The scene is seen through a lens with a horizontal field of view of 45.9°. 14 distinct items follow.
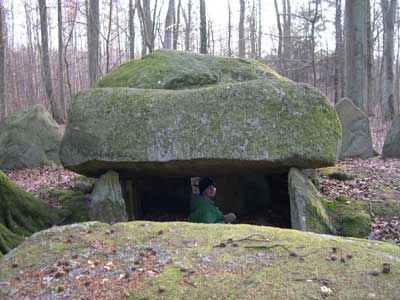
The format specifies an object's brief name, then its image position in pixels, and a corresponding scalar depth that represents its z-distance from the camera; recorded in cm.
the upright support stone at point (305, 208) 606
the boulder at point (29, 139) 1127
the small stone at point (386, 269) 311
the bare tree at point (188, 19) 2774
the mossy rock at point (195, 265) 298
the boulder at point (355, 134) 1045
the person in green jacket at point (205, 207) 629
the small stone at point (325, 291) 288
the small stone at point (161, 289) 299
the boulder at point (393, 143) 1027
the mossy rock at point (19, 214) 553
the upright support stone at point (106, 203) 643
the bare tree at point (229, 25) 2836
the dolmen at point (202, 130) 612
